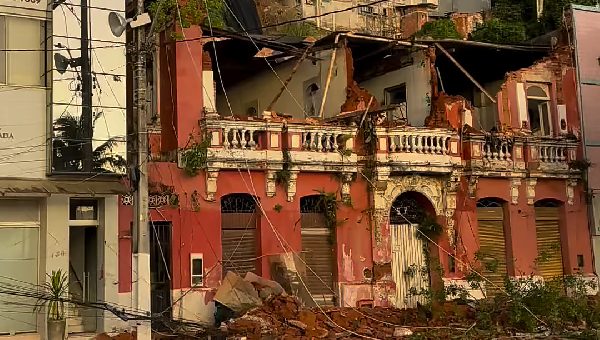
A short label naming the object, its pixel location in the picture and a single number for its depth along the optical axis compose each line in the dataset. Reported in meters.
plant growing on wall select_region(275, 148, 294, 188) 17.86
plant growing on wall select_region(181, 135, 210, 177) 16.80
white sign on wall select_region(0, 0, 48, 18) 15.38
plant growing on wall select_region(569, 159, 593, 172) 22.05
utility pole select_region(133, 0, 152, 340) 13.13
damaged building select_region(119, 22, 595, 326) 17.06
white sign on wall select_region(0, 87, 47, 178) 14.99
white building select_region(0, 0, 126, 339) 15.16
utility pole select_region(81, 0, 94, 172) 15.50
